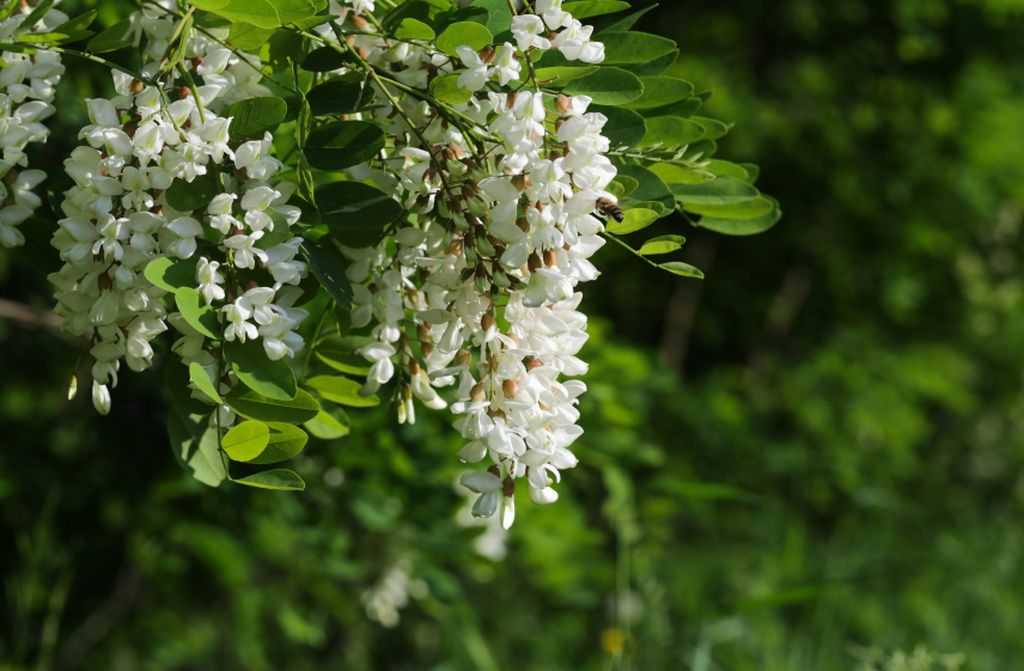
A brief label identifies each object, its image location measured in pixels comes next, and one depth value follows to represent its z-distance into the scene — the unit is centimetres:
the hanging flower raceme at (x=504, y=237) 108
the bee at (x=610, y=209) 110
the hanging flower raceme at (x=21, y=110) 114
